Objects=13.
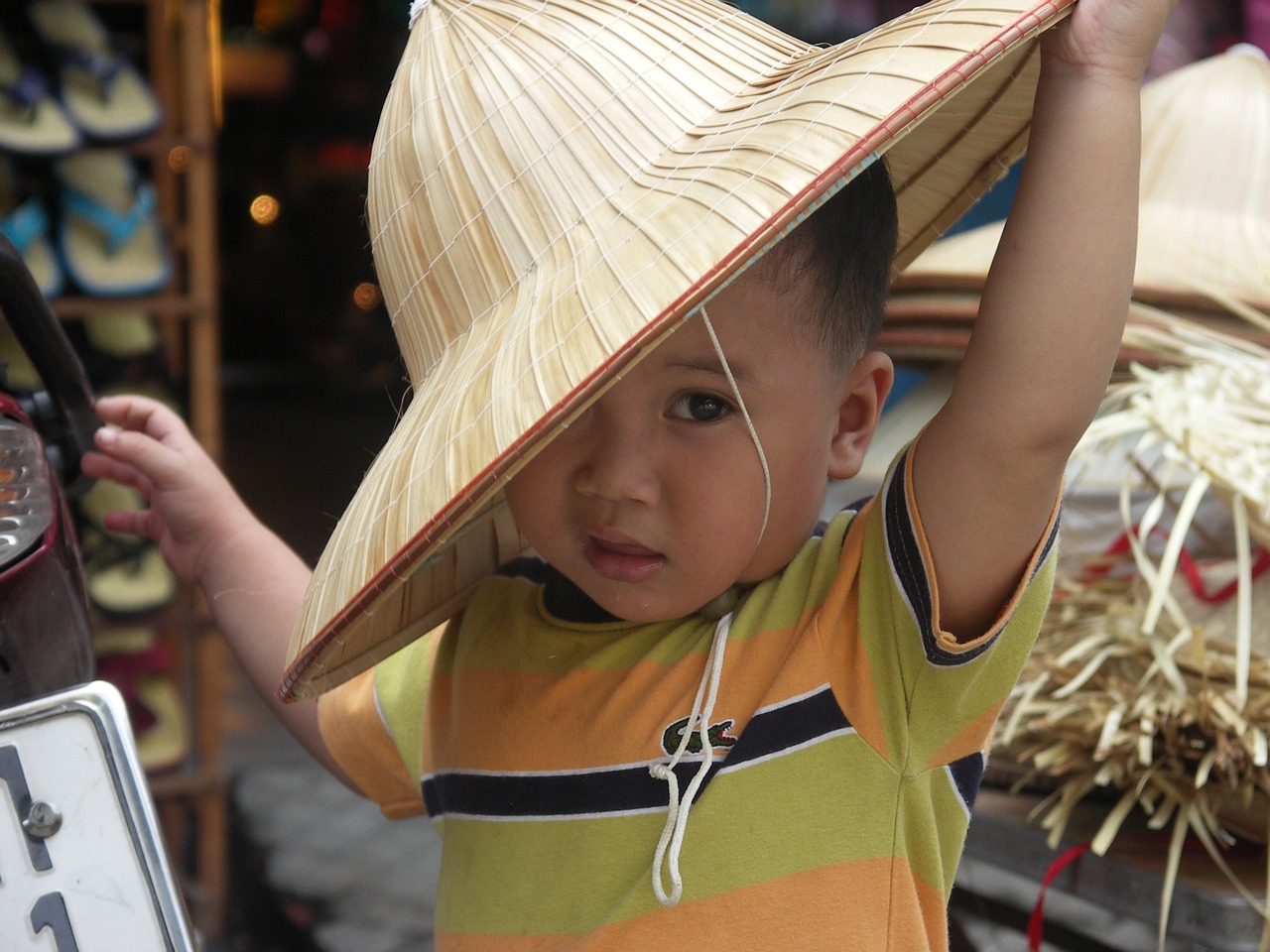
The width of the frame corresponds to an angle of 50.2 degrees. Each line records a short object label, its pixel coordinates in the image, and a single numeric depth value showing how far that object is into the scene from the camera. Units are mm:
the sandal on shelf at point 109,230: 2410
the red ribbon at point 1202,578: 1594
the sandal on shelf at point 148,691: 2590
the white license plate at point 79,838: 812
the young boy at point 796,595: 879
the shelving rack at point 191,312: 2410
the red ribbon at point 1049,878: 1510
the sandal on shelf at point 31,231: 2346
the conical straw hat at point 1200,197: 1994
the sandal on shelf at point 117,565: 2514
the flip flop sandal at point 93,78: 2342
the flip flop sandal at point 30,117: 2314
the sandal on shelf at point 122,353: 2482
